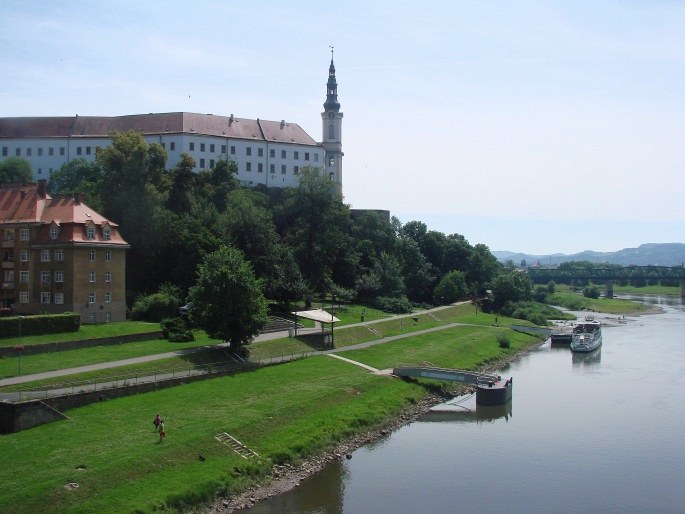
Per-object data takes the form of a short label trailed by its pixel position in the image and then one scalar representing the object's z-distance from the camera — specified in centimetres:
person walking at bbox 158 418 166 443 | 3228
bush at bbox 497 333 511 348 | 7229
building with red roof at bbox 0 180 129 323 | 5294
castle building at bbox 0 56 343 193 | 9756
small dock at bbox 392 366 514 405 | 4944
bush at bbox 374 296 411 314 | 8425
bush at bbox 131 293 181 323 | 5719
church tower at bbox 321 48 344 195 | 11188
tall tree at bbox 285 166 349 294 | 7712
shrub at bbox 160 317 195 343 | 5054
